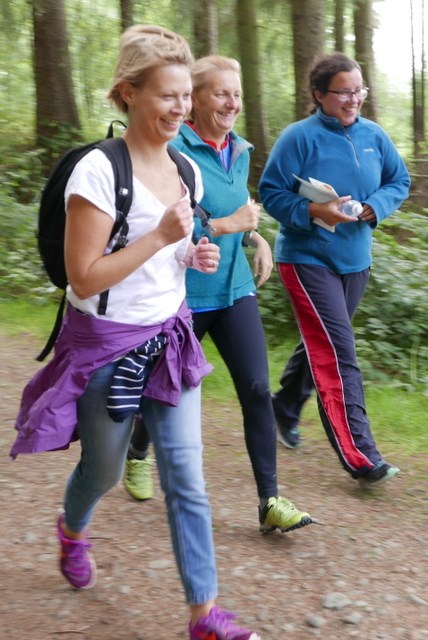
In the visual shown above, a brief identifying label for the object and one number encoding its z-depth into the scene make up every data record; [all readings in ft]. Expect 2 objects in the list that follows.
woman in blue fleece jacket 15.61
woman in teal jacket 13.29
